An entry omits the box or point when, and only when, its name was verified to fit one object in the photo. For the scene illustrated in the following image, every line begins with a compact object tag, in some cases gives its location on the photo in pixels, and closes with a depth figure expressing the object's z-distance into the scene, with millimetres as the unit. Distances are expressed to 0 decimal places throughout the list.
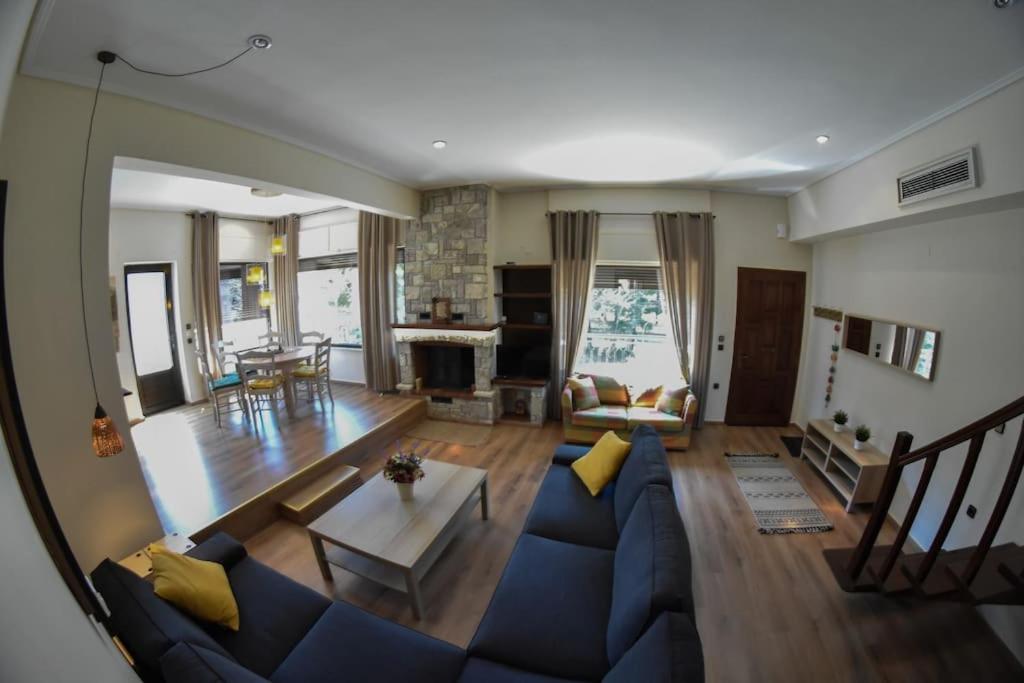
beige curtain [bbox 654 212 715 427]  4055
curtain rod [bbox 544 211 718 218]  4147
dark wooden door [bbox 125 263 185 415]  4141
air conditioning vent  1967
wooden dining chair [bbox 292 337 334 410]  4332
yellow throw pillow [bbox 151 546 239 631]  1428
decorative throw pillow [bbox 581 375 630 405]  4238
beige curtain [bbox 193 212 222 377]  4617
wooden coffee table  1910
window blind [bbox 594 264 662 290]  4332
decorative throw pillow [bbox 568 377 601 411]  3982
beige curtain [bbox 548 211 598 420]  4211
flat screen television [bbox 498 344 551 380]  4504
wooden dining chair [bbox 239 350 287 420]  3840
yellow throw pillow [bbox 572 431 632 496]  2432
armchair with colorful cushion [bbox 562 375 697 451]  3732
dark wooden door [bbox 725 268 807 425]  4180
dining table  3842
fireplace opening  4621
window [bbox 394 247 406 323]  4906
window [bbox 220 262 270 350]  5172
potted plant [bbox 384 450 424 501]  2256
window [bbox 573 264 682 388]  4383
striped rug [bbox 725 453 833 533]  2639
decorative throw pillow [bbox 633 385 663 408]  4180
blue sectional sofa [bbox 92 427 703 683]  1109
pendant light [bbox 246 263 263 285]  4344
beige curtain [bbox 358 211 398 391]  4766
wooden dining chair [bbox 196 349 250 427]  3936
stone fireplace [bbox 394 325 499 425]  4297
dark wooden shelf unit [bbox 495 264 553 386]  4473
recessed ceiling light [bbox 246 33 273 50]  1479
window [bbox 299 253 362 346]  5328
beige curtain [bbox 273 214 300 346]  5363
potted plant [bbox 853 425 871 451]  2899
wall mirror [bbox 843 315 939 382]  2488
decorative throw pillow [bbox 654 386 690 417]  3904
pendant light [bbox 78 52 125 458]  1384
